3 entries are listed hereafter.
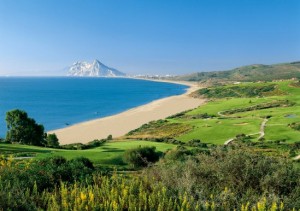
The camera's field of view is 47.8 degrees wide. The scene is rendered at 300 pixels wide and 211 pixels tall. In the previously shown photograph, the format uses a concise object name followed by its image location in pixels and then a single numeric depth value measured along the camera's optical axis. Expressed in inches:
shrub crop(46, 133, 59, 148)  2076.0
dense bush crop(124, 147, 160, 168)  1126.0
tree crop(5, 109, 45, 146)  1888.5
